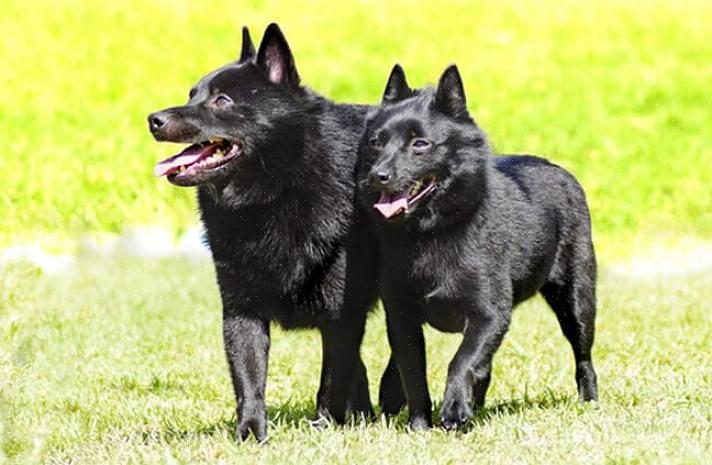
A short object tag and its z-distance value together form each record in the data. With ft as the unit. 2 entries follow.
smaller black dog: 35.86
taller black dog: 36.29
